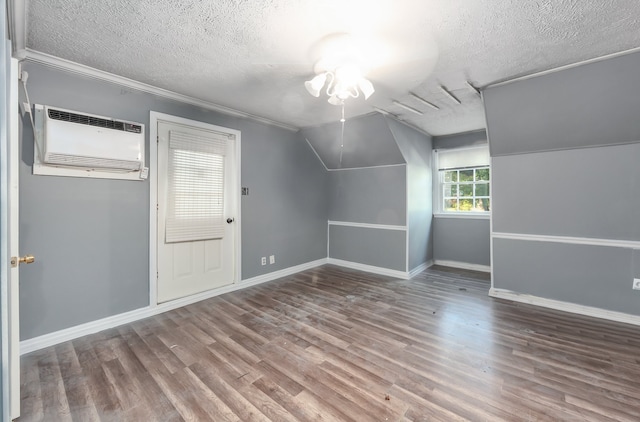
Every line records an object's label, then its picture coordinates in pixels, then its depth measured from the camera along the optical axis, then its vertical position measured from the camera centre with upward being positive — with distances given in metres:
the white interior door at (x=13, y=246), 1.49 -0.20
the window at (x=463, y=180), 4.67 +0.54
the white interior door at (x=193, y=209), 3.08 +0.02
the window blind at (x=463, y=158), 4.62 +0.92
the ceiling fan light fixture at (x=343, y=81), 2.22 +1.06
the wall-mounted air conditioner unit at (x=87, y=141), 2.28 +0.62
